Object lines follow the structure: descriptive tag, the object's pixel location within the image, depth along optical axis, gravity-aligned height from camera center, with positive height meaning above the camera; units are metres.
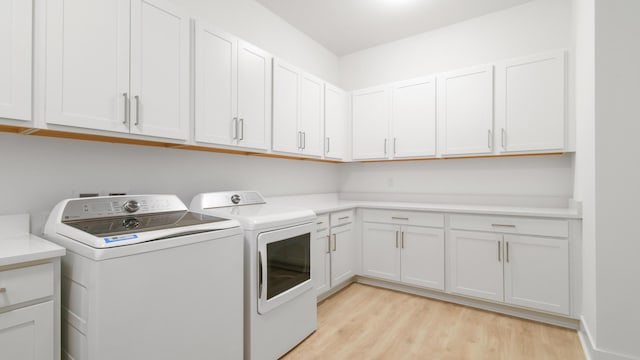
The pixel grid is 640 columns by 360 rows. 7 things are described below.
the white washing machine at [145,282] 1.19 -0.47
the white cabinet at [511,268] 2.37 -0.76
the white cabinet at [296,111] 2.67 +0.70
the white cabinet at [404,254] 2.90 -0.77
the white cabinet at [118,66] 1.40 +0.62
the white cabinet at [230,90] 2.00 +0.69
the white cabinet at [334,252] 2.79 -0.74
